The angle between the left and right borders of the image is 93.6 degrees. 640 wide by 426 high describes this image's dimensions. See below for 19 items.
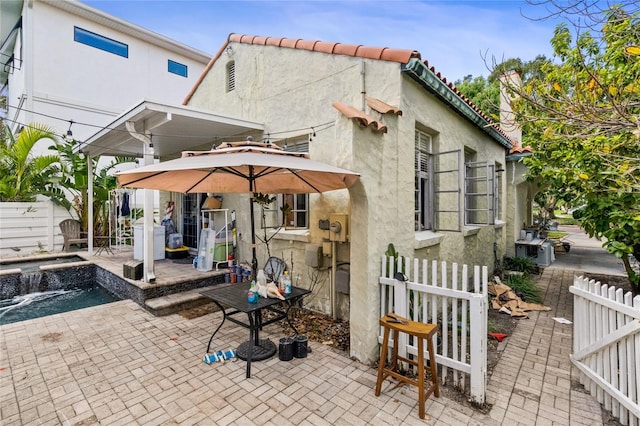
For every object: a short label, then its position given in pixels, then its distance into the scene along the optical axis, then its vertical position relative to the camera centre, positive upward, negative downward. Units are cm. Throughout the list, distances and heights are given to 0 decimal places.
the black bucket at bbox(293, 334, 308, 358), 446 -201
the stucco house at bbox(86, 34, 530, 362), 434 +126
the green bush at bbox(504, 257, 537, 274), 1057 -186
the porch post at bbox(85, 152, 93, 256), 1020 +34
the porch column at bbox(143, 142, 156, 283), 650 -28
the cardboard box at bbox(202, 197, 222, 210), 838 +29
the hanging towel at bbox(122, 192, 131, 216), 1094 +31
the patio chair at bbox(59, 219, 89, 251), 1077 -72
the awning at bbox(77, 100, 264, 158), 606 +207
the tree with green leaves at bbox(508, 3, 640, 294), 286 +102
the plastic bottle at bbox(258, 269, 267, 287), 459 -101
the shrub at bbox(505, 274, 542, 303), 749 -202
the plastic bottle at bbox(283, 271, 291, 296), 478 -116
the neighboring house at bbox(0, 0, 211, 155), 1234 +709
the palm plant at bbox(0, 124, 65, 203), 1040 +158
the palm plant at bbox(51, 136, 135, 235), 1127 +115
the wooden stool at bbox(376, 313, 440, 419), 319 -157
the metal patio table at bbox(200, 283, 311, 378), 412 -129
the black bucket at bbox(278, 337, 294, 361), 438 -201
